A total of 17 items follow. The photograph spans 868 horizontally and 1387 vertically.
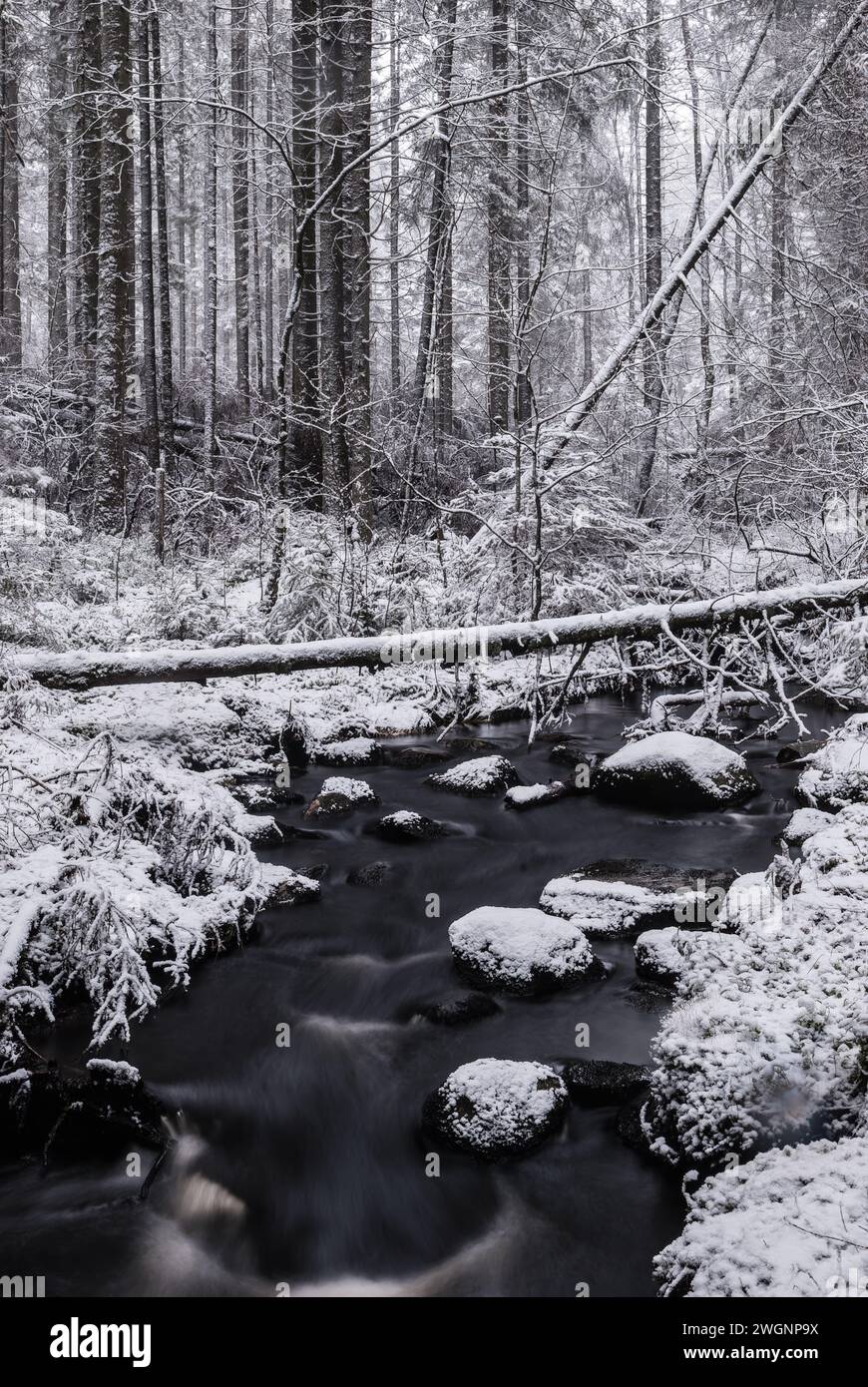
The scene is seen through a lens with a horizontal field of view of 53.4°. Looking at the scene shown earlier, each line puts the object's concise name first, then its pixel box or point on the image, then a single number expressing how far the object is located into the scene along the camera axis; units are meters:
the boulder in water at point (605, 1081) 4.45
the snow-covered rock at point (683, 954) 4.51
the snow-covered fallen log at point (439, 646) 5.32
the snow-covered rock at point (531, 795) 8.21
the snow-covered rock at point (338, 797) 7.86
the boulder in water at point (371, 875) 6.89
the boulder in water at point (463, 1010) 5.19
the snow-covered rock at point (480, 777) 8.50
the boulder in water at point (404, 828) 7.62
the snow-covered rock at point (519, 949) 5.28
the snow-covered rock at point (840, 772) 7.45
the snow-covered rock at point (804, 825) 6.90
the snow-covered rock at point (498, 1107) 4.12
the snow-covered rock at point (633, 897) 5.92
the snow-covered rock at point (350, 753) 9.27
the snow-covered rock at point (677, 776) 8.09
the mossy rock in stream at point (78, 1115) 3.92
